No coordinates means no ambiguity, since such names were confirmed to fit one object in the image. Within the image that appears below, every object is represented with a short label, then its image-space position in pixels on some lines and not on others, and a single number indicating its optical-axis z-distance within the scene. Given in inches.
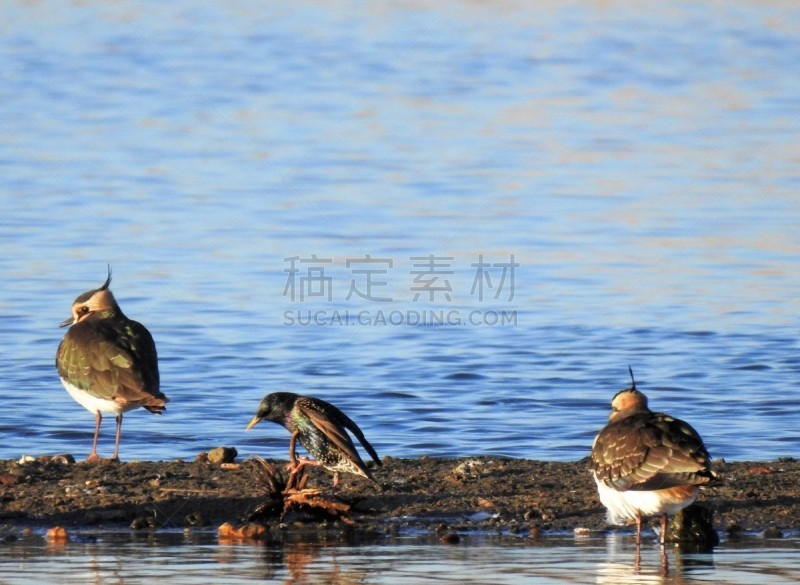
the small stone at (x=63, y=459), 889.1
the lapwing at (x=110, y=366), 933.2
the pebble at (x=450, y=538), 744.3
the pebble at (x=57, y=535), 747.4
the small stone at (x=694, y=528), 741.3
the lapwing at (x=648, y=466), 717.9
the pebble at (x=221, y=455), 891.4
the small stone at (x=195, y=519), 778.2
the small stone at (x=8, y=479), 831.7
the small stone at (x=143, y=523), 768.3
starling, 810.8
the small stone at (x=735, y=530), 758.6
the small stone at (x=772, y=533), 749.9
